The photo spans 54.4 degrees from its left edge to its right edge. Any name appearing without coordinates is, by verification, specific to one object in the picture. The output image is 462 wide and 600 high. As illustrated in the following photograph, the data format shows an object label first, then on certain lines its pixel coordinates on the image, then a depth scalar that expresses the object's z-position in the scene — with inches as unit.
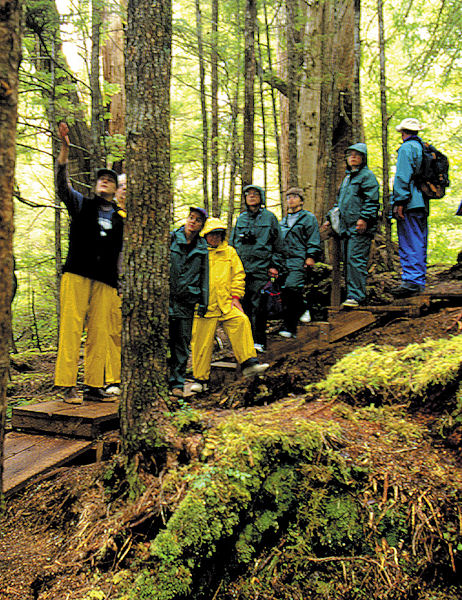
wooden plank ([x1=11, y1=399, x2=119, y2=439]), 171.6
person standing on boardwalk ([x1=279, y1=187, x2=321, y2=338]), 260.2
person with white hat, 253.9
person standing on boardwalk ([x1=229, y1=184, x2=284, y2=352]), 240.4
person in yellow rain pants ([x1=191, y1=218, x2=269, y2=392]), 215.8
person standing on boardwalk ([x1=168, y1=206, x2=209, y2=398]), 203.2
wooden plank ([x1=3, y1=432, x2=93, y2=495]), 143.5
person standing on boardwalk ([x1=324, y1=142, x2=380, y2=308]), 259.4
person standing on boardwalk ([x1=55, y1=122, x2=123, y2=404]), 183.6
